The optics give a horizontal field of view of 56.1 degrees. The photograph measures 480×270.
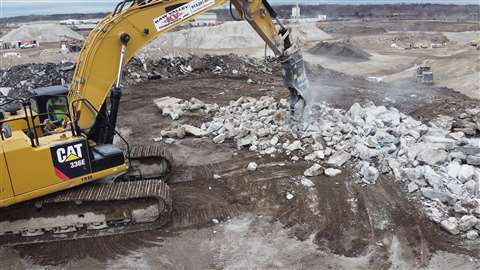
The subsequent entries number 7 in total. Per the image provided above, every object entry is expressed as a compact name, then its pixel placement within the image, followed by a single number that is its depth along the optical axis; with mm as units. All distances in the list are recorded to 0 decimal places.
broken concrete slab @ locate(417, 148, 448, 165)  8602
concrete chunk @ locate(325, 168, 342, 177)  8930
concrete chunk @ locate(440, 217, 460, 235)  6988
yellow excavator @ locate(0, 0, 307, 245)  6570
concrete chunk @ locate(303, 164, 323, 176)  9000
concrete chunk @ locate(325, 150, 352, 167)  9344
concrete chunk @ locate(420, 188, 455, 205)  7656
